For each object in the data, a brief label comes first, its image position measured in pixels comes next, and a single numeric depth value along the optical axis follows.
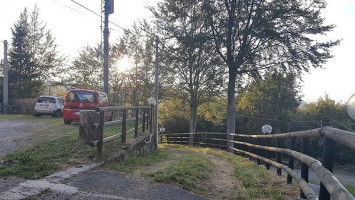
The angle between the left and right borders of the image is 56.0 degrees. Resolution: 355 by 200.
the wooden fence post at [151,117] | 13.19
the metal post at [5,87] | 27.25
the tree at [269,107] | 31.59
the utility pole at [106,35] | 20.66
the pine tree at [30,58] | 34.72
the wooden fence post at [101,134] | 6.79
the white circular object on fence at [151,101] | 13.48
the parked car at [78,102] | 15.53
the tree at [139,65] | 27.81
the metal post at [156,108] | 13.93
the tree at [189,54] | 19.89
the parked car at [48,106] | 21.78
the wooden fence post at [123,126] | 8.01
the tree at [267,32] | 18.08
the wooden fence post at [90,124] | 6.79
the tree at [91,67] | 30.39
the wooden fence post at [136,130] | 10.16
